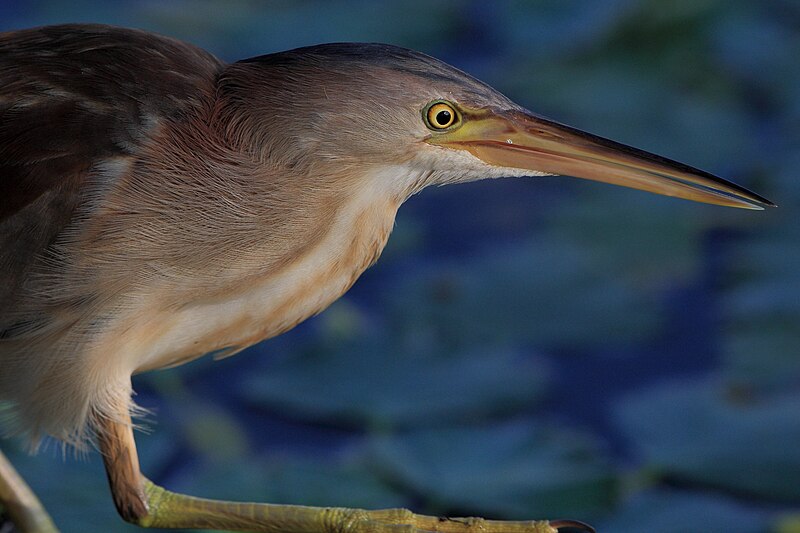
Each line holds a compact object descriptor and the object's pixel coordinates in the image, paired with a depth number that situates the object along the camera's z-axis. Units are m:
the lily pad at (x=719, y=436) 5.18
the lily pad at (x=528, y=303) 6.01
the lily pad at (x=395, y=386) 5.55
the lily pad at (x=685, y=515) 5.03
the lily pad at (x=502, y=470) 5.02
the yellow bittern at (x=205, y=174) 3.79
